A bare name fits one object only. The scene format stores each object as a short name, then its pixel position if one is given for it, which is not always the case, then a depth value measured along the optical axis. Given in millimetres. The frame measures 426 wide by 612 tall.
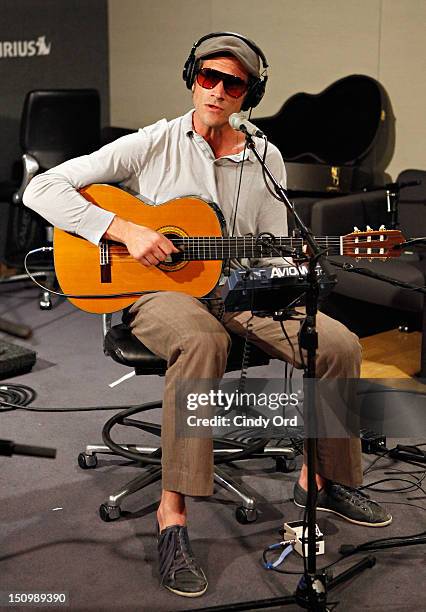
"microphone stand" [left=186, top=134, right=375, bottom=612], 2037
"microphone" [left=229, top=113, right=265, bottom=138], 2133
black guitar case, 5086
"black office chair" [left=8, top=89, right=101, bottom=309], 5559
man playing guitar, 2357
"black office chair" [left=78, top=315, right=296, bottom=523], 2601
